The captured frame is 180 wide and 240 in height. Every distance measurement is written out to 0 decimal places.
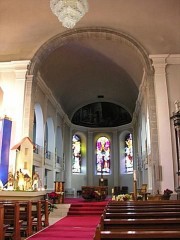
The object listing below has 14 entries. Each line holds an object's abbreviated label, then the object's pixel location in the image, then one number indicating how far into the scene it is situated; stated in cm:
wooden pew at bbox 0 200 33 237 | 565
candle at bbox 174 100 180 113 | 966
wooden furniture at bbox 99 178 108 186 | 1863
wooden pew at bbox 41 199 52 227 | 687
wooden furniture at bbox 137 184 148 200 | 961
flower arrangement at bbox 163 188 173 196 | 811
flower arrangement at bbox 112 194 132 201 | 1082
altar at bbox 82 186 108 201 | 1329
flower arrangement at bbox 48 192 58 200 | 1172
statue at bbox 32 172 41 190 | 953
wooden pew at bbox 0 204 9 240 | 433
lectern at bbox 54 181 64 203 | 1252
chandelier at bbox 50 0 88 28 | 643
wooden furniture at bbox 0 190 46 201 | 858
